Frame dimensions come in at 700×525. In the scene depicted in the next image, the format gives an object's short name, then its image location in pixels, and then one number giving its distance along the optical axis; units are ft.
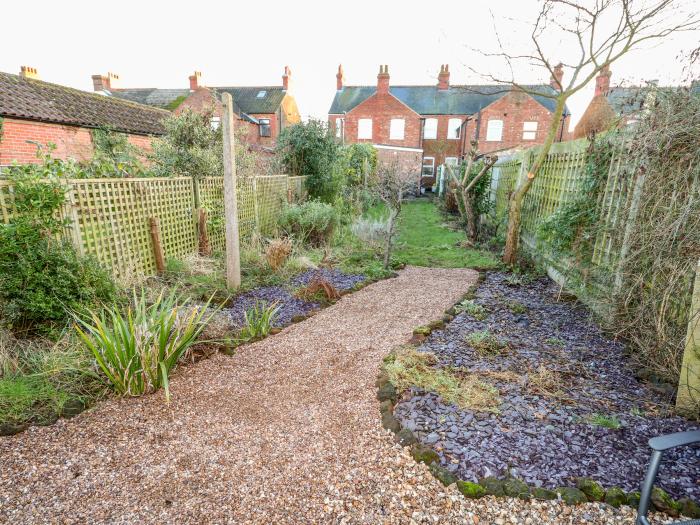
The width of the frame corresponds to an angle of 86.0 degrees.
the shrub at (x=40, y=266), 10.80
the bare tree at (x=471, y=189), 28.70
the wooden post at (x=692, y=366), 8.20
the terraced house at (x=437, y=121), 81.82
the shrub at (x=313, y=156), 33.45
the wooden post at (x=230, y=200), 15.87
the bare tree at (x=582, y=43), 14.83
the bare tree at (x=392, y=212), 20.62
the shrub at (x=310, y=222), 26.17
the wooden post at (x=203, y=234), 21.30
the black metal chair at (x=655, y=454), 5.06
